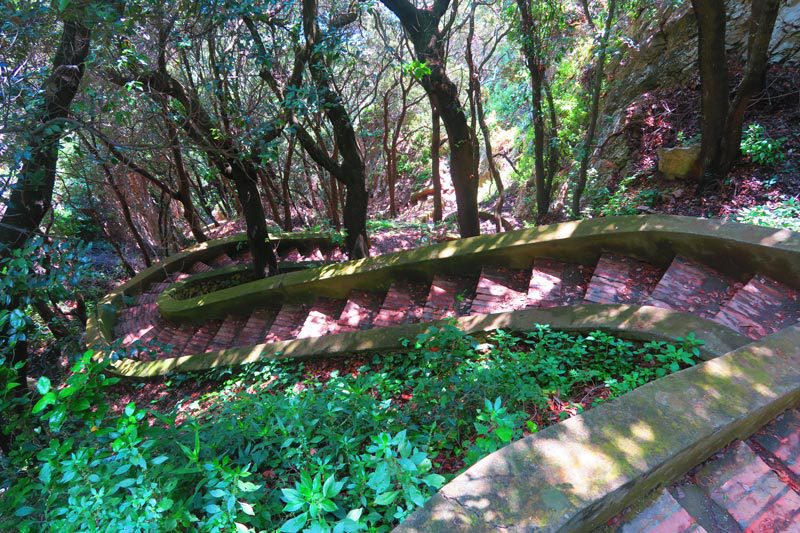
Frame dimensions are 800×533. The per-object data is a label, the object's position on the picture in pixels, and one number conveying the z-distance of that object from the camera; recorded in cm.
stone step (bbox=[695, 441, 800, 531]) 162
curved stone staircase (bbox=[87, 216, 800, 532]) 153
